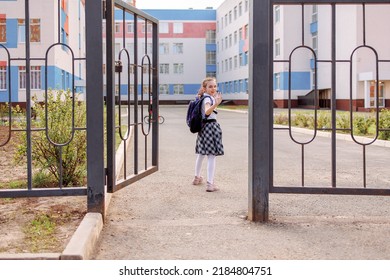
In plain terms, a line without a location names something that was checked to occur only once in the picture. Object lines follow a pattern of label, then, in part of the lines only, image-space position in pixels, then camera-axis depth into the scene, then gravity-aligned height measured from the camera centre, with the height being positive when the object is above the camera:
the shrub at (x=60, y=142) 6.17 -0.30
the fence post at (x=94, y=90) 4.82 +0.23
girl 6.77 -0.19
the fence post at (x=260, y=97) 4.83 +0.16
